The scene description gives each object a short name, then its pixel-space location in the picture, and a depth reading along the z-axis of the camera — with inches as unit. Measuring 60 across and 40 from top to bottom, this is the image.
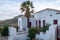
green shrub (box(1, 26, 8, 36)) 404.2
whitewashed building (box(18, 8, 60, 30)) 477.9
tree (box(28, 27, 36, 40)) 342.3
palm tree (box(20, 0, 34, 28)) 494.1
